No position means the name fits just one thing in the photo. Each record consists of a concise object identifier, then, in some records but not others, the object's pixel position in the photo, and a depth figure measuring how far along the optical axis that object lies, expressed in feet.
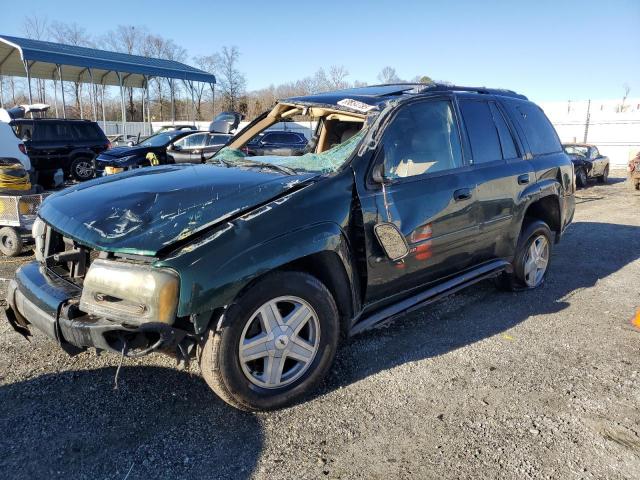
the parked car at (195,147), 45.44
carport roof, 69.97
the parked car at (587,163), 52.34
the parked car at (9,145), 30.58
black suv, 44.86
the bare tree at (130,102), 168.84
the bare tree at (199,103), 192.03
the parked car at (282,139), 49.34
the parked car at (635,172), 48.87
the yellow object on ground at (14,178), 21.39
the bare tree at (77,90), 130.76
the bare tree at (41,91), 118.68
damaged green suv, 8.08
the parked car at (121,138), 73.04
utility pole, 83.05
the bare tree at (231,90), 193.06
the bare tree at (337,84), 178.40
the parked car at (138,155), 41.73
